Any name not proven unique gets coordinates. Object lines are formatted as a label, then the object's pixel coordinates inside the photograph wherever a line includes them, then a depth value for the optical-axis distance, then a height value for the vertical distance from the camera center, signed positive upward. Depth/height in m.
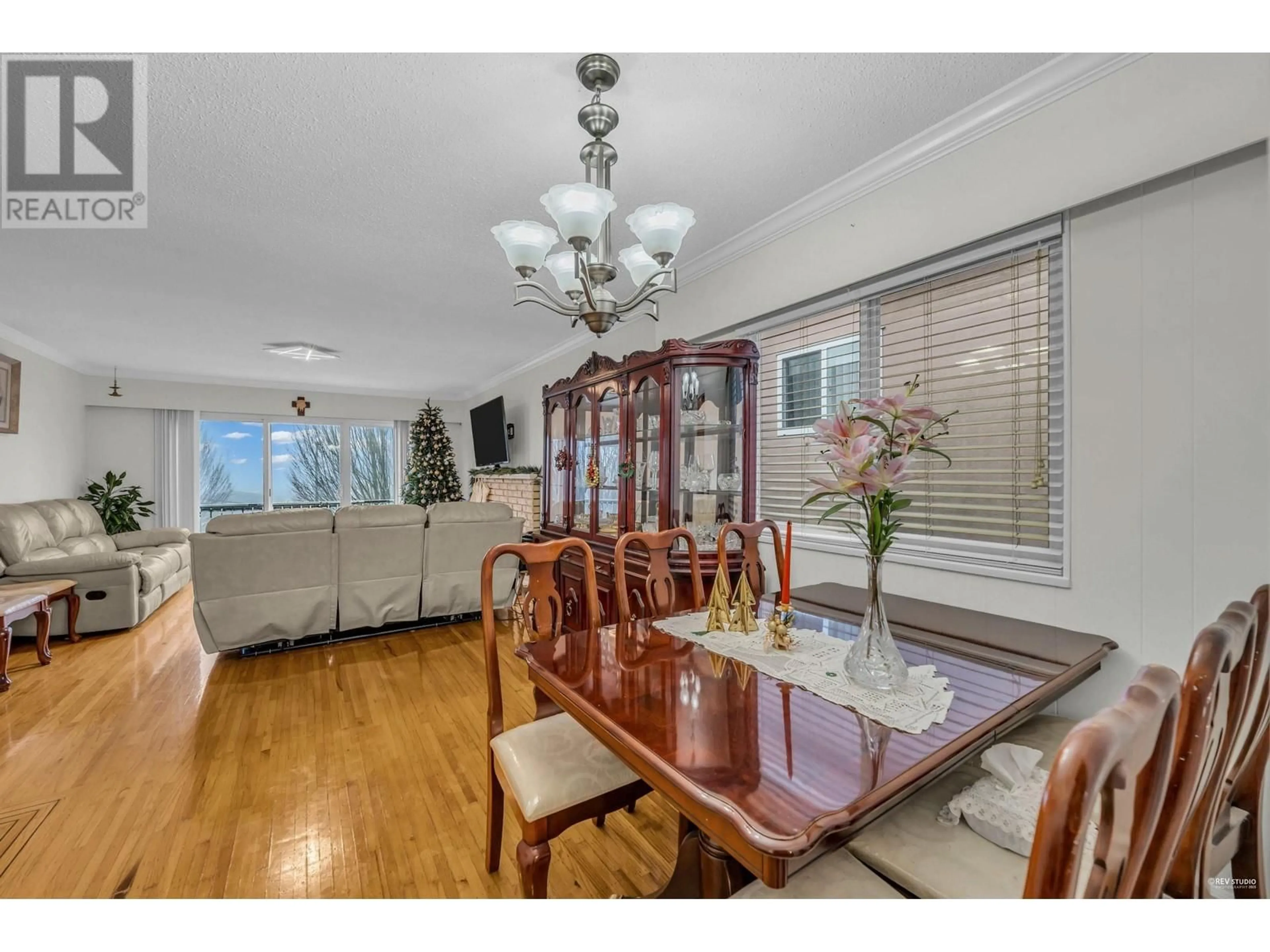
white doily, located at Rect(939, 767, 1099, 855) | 0.96 -0.65
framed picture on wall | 4.34 +0.70
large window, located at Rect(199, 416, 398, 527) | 7.05 +0.12
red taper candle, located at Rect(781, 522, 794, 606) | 1.37 -0.31
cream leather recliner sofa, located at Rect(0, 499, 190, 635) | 3.68 -0.68
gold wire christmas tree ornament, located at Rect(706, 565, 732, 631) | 1.61 -0.41
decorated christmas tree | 7.17 +0.12
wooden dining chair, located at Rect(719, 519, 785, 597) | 2.14 -0.29
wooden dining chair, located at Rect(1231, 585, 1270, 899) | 1.05 -0.71
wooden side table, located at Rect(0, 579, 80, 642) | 3.23 -0.74
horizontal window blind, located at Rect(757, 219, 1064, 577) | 1.70 +0.35
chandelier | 1.44 +0.73
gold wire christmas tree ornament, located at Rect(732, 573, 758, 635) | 1.60 -0.43
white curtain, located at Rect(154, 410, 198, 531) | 6.52 +0.05
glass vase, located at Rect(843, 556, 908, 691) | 1.15 -0.41
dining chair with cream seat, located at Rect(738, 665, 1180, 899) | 0.44 -0.29
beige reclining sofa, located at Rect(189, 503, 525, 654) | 3.28 -0.65
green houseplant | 5.82 -0.32
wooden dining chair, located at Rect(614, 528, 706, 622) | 1.92 -0.37
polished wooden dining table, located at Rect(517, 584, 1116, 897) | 0.77 -0.49
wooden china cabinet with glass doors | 2.72 +0.12
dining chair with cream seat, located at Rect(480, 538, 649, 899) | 1.24 -0.76
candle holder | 1.41 -0.42
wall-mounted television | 6.43 +0.51
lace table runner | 1.05 -0.48
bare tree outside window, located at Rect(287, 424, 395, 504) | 7.55 +0.14
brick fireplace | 5.60 -0.22
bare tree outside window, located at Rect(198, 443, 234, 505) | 6.92 -0.04
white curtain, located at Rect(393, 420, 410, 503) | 8.03 +0.42
